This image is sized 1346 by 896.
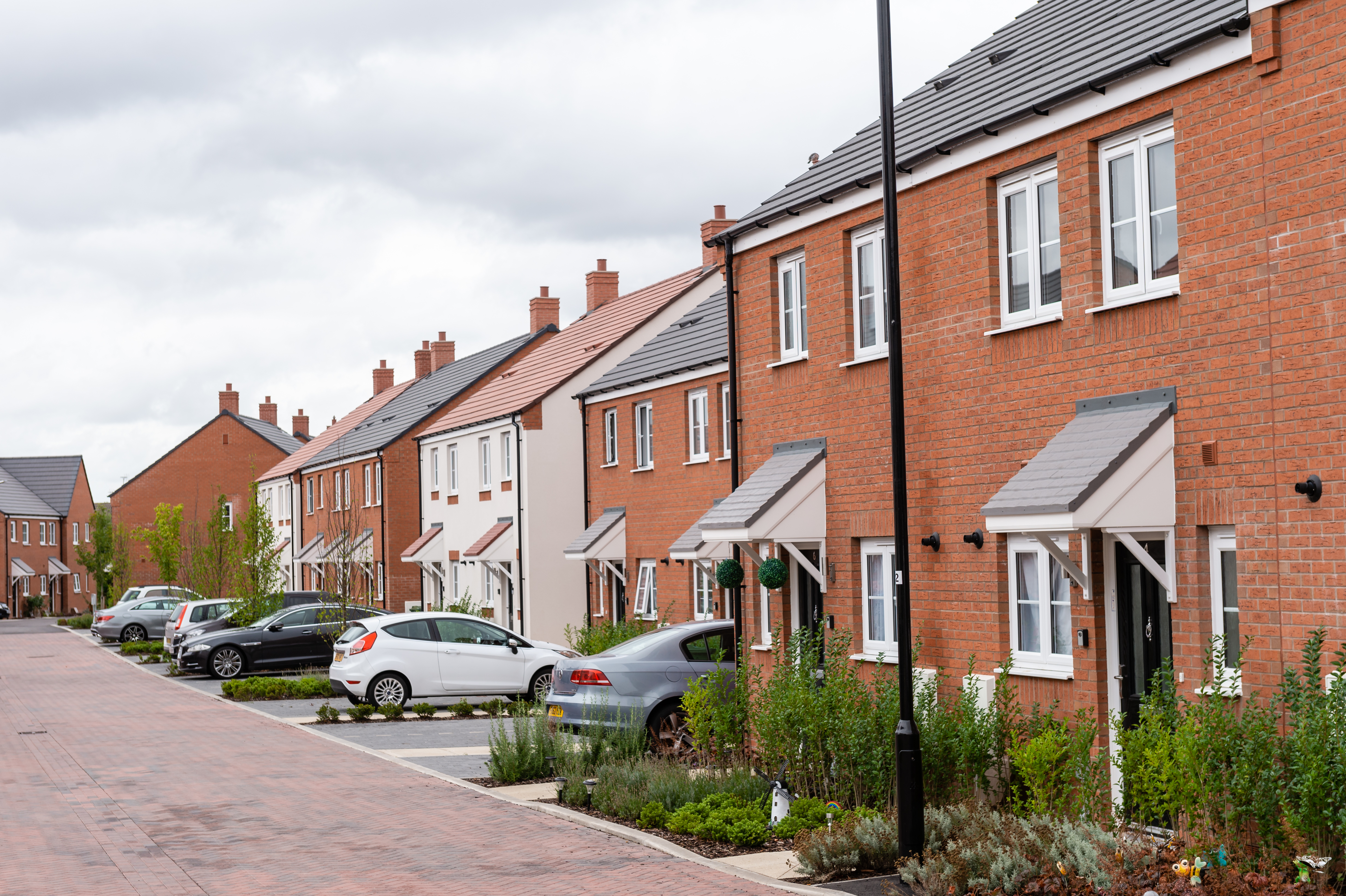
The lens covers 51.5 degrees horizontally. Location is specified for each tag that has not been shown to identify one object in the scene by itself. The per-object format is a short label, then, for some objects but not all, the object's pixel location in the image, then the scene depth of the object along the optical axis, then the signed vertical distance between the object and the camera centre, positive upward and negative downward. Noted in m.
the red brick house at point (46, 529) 90.25 +1.93
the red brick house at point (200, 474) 76.94 +4.43
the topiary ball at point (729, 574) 16.64 -0.38
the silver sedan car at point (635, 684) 15.25 -1.54
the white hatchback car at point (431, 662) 22.39 -1.82
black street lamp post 9.29 +0.02
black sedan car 29.92 -1.99
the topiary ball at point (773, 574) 15.60 -0.36
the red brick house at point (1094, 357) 9.48 +1.46
